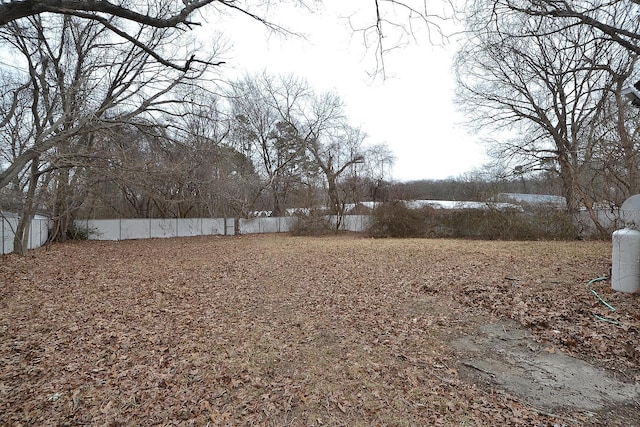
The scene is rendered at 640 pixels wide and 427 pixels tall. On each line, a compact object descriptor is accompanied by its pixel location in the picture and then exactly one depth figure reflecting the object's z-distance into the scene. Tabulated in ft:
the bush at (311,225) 74.64
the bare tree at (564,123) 23.50
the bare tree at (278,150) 84.79
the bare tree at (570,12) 13.32
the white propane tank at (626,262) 17.22
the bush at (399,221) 64.03
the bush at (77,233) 59.53
